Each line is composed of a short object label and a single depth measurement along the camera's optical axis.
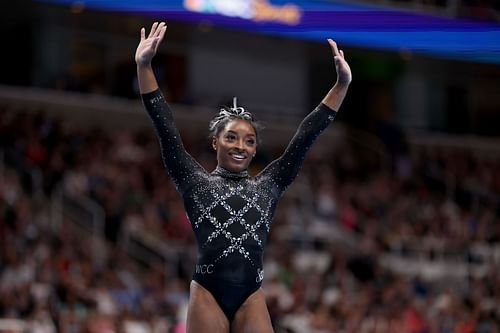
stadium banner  23.39
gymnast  10.54
